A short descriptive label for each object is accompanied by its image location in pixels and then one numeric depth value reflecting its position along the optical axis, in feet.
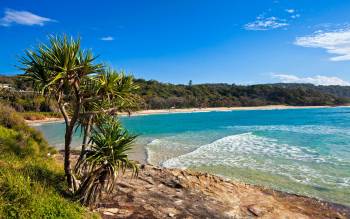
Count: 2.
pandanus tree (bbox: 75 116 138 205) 23.67
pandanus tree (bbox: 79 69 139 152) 24.35
